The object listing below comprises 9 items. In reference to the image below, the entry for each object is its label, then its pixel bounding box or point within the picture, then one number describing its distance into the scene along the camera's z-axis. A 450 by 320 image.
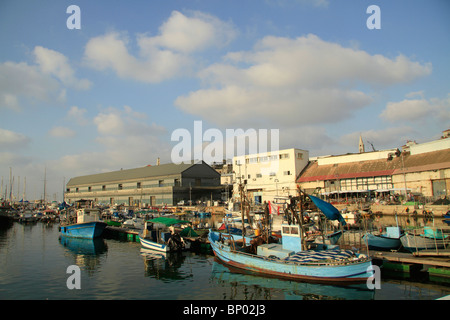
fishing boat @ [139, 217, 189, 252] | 28.64
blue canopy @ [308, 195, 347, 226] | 21.00
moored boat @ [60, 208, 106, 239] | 39.67
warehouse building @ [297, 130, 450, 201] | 53.22
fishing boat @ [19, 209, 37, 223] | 67.00
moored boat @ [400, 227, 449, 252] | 22.71
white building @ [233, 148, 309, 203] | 73.94
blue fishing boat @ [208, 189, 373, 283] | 17.19
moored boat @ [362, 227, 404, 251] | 24.64
